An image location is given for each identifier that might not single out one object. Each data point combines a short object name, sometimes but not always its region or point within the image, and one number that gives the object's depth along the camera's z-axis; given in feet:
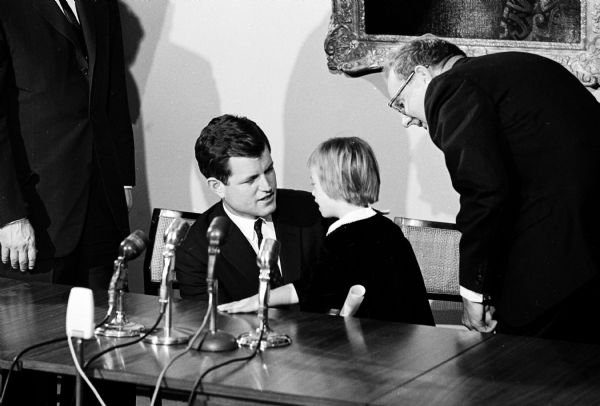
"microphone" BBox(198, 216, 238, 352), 8.41
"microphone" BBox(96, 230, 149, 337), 8.84
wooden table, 7.41
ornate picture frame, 13.92
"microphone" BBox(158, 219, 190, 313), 8.79
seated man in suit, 11.62
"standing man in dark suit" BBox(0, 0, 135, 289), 12.47
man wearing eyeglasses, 9.46
